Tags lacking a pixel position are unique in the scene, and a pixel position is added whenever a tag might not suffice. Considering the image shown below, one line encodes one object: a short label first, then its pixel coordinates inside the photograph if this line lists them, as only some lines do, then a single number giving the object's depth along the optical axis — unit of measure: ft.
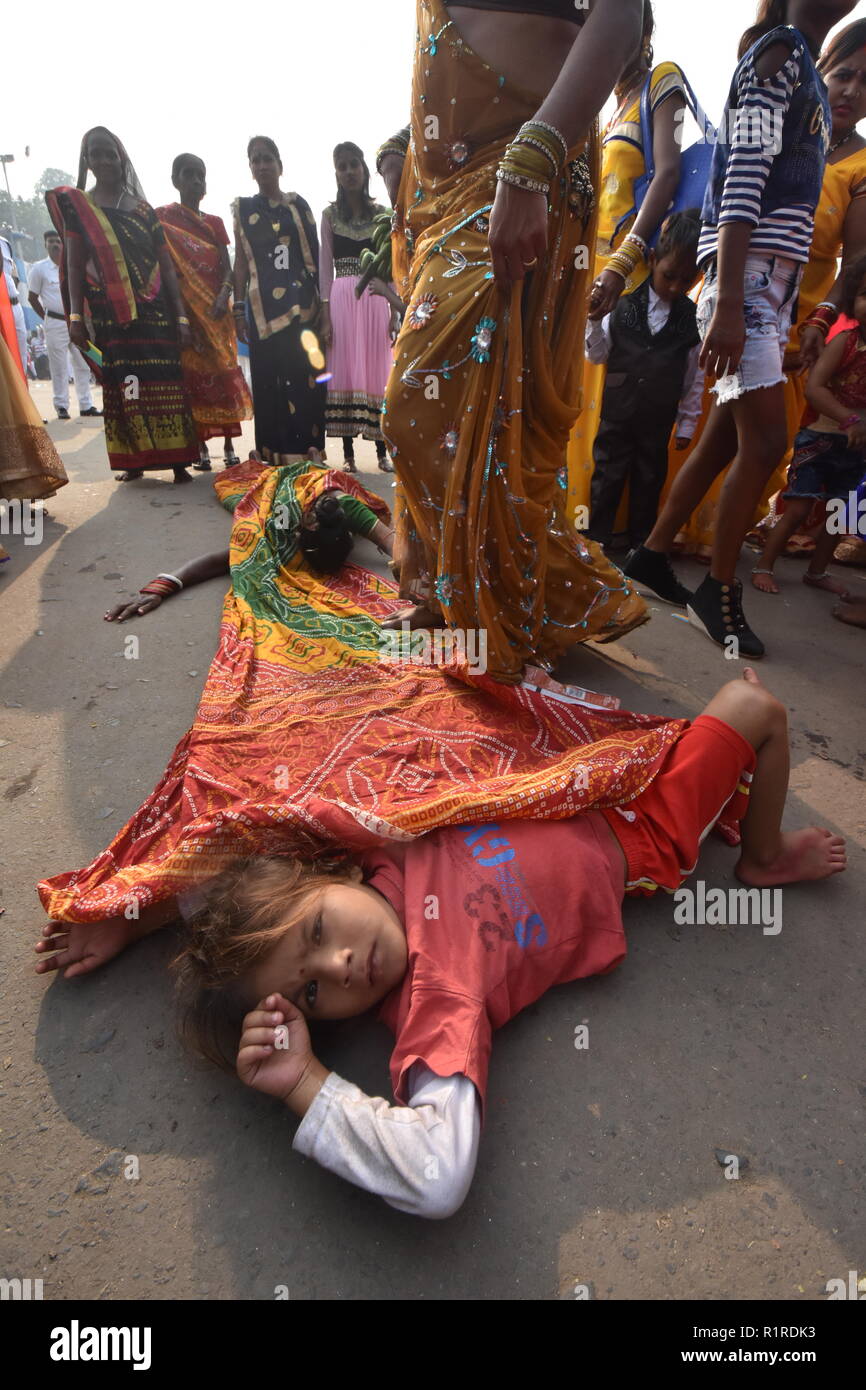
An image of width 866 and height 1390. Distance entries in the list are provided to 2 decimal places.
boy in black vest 10.46
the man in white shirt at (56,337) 26.81
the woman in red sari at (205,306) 16.10
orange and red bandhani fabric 4.47
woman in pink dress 16.51
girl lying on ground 3.37
